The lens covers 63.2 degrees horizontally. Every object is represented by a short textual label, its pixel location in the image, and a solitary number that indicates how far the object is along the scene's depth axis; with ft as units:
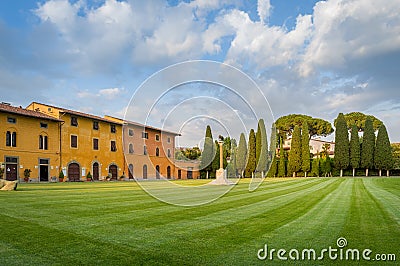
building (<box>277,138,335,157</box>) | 266.92
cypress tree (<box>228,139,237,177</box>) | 163.22
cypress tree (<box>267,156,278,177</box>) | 198.39
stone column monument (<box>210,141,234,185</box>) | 100.52
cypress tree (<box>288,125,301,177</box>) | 195.83
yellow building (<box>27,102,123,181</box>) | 143.13
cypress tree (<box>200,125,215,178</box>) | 81.97
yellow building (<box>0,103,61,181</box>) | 119.44
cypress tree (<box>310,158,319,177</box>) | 192.44
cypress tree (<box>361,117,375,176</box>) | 183.32
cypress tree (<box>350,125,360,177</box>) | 184.65
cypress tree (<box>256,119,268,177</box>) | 118.52
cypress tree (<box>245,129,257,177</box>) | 181.78
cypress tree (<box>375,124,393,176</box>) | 181.26
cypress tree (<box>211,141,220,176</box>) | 175.10
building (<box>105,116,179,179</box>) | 155.22
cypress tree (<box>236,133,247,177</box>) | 150.33
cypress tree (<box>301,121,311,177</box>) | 194.08
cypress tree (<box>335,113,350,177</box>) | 186.19
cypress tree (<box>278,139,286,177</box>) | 201.05
